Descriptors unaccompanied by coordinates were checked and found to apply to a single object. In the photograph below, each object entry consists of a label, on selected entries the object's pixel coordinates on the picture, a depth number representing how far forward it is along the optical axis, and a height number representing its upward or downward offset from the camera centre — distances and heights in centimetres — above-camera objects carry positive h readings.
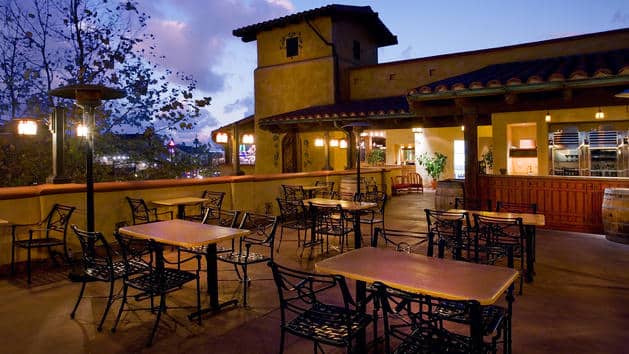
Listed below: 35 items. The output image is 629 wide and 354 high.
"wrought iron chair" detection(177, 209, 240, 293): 425 -69
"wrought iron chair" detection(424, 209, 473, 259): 488 -71
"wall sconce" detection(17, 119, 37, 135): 640 +81
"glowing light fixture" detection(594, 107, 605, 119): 1045 +142
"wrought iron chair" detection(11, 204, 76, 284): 538 -83
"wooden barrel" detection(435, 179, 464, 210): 818 -46
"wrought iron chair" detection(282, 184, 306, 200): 1008 -49
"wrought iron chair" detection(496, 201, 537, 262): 521 -80
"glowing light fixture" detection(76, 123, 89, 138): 689 +81
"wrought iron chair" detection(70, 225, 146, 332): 378 -91
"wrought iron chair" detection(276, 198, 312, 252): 656 -87
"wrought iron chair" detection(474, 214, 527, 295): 471 -85
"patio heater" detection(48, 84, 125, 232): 506 +97
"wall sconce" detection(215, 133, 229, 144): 1282 +116
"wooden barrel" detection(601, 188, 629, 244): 688 -79
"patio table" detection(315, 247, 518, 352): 237 -71
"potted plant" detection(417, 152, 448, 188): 1706 +35
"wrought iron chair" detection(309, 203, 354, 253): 622 -88
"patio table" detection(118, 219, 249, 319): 387 -63
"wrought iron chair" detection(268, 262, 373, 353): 254 -104
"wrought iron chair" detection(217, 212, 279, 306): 436 -96
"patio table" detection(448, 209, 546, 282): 497 -78
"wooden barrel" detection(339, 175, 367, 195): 1166 -41
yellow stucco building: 711 +178
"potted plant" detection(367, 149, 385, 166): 2117 +75
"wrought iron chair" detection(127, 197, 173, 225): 673 -66
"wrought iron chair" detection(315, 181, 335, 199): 1142 -52
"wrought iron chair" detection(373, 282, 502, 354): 230 -103
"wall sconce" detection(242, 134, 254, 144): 1284 +112
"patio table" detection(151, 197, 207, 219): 715 -50
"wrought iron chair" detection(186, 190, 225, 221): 795 -58
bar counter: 777 -52
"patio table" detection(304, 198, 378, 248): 583 -56
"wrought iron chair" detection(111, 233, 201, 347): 357 -99
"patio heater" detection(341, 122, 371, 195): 899 +106
